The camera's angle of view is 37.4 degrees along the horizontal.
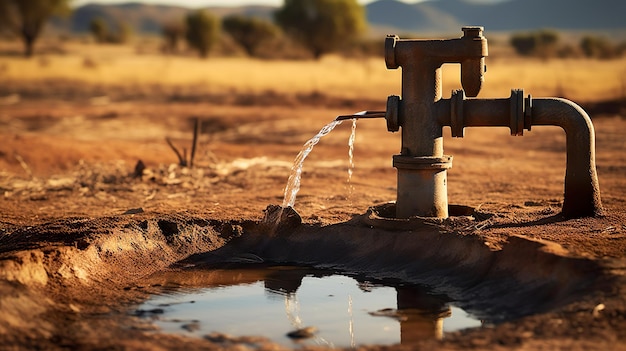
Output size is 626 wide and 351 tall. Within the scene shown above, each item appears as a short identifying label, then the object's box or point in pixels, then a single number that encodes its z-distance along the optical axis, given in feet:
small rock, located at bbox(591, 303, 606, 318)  15.65
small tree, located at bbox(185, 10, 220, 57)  145.28
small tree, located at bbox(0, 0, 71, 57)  142.20
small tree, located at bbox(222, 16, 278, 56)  153.89
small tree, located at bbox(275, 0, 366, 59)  141.69
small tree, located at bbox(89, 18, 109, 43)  208.44
